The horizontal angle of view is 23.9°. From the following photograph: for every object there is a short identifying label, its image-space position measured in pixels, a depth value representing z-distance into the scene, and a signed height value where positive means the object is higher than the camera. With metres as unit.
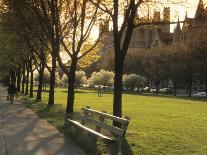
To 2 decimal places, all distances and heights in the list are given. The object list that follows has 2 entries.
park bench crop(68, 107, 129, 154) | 10.94 -0.86
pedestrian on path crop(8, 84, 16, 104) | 35.19 +0.06
